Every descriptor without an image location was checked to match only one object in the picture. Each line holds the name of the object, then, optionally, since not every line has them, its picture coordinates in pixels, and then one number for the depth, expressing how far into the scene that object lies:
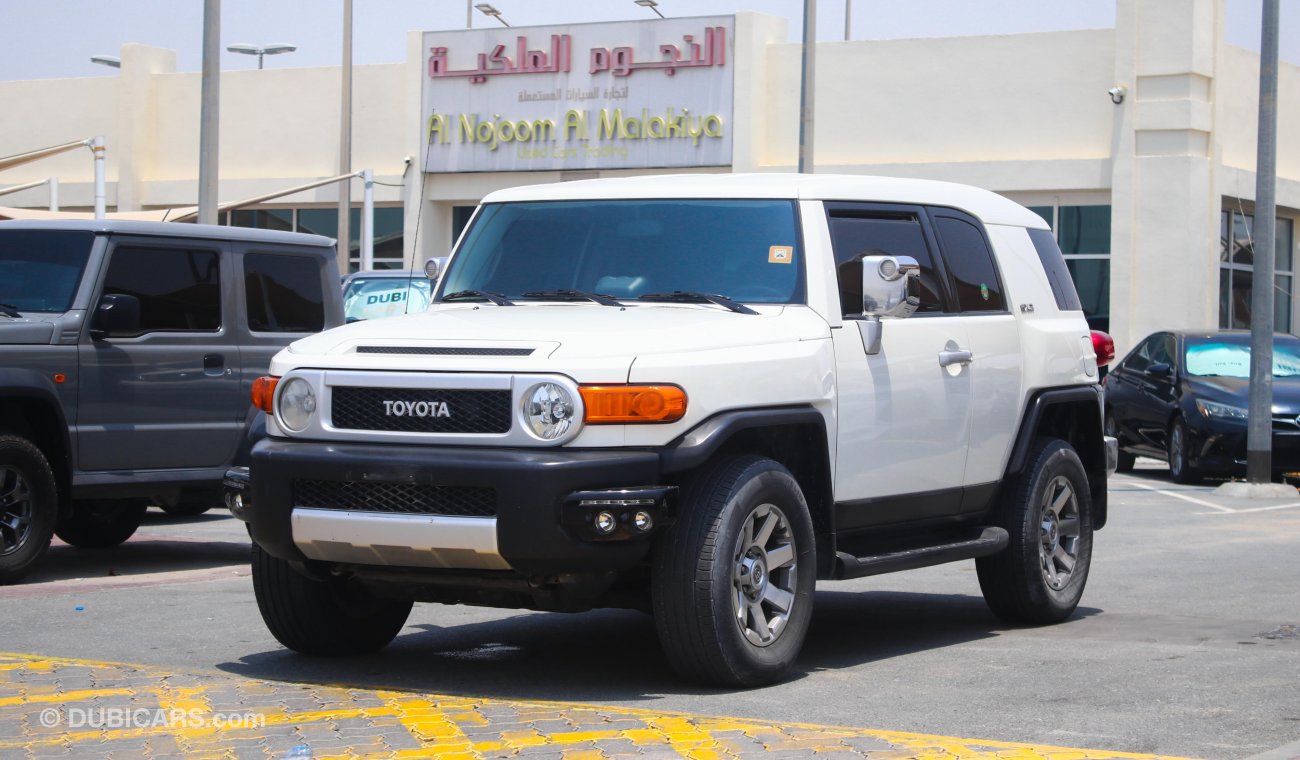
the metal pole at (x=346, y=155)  34.84
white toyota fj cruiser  6.53
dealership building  30.53
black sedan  18.94
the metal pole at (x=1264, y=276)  18.16
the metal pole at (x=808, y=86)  23.33
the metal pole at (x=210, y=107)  18.42
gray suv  10.32
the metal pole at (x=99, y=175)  22.09
